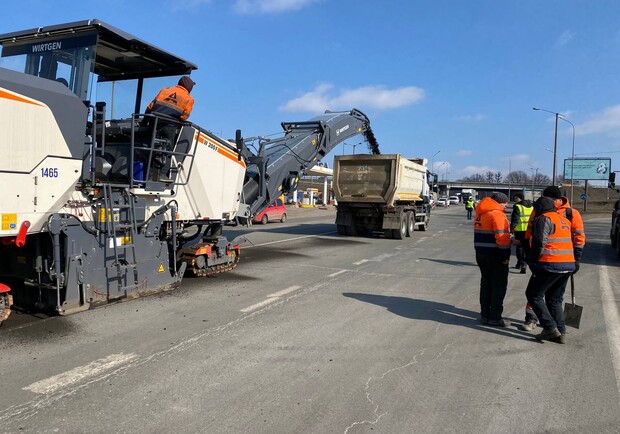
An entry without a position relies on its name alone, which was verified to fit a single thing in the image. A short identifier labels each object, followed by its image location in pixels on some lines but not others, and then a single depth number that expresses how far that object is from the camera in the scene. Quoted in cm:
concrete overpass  11885
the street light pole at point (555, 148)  4147
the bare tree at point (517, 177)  15150
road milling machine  528
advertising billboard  6312
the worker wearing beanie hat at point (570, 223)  570
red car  2394
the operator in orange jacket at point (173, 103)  699
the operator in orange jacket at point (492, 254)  598
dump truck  1723
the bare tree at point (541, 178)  14064
